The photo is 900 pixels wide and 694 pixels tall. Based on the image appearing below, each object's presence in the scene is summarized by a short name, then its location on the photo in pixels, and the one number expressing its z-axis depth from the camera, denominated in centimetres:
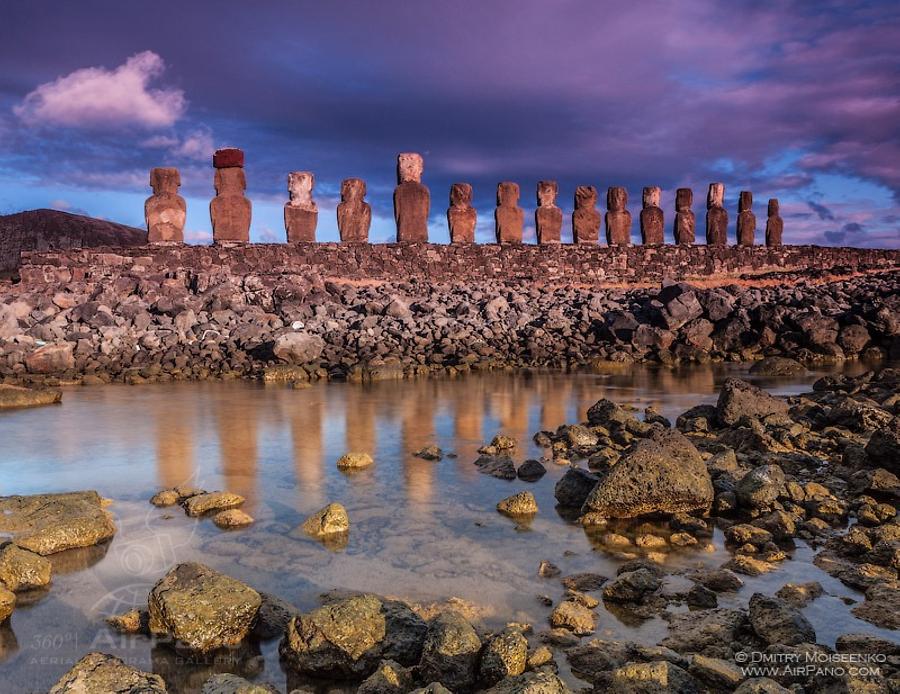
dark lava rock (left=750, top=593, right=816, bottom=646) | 285
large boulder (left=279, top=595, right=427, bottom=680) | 282
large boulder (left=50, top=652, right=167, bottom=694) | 238
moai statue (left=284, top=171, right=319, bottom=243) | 1981
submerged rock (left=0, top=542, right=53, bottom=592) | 356
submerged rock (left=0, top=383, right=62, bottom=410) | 958
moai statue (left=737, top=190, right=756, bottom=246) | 2338
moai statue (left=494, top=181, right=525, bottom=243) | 2111
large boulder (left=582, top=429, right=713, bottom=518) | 448
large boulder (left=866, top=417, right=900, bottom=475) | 515
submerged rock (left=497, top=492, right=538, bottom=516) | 474
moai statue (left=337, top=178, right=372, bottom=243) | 2002
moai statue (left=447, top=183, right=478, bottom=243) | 2080
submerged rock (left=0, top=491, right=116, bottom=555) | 415
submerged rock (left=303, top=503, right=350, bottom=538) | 441
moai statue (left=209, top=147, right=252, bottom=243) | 1956
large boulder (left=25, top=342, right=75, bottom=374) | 1267
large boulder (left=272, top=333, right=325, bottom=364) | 1327
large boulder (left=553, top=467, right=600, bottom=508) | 485
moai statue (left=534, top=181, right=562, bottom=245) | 2133
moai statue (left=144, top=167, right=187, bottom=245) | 1942
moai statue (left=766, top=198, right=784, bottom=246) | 2388
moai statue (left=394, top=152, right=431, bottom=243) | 2028
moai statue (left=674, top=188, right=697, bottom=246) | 2277
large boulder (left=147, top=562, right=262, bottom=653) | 301
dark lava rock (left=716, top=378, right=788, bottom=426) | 704
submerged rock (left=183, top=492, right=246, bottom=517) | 481
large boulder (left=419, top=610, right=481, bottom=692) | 263
